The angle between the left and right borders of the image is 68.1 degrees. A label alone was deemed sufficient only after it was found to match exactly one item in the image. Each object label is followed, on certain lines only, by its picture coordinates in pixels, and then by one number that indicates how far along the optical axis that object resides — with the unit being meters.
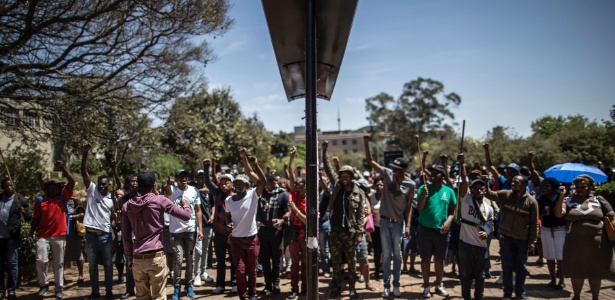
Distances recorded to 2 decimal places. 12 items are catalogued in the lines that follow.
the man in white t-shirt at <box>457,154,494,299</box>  6.43
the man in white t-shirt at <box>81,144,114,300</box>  7.23
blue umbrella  9.06
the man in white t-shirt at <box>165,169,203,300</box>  7.14
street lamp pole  2.15
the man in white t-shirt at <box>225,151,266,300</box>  6.82
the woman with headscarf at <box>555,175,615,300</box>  6.39
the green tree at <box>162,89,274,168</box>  25.98
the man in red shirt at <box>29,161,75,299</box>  7.35
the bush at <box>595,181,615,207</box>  11.82
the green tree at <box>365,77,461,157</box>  49.78
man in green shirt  7.15
